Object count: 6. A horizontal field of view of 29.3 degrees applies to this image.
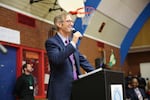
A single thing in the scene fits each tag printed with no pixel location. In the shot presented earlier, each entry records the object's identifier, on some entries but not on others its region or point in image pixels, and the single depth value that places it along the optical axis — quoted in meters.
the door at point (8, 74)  5.70
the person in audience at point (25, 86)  5.88
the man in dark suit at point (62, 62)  2.29
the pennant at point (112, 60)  11.21
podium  2.15
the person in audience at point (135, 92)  7.53
